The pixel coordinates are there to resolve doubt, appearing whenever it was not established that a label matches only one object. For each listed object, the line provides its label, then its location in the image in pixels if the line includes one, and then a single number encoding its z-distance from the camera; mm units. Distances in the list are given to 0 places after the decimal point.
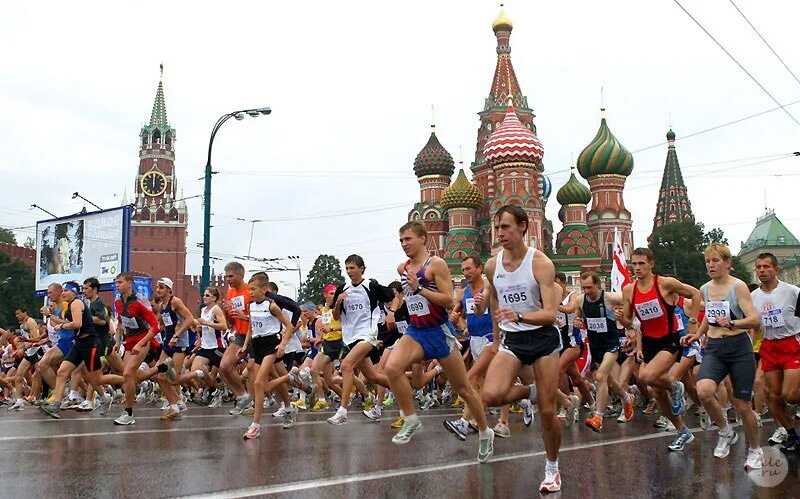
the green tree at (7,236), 112188
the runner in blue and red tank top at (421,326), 7930
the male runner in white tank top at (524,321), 6312
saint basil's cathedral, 71250
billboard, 41938
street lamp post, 25328
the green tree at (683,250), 77938
